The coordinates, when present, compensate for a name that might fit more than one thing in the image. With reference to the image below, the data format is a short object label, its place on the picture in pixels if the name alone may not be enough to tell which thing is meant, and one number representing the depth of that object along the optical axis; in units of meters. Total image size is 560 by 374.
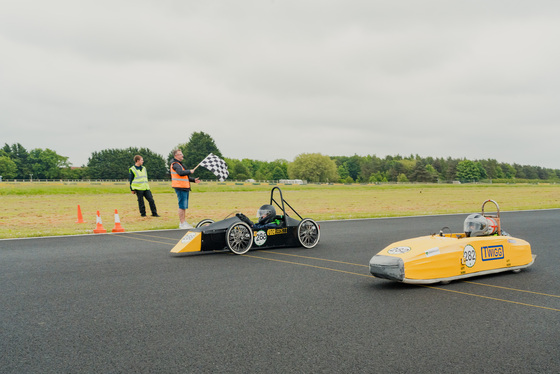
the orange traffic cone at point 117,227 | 12.95
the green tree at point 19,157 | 133.12
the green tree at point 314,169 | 138.88
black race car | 8.73
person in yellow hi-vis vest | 15.24
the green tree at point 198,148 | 106.50
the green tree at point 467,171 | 165.52
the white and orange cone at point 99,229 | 12.77
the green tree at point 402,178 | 146.23
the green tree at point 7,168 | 123.06
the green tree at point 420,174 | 145.62
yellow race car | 6.11
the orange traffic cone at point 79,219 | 15.53
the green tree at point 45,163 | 133.62
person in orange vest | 13.16
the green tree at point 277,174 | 170.25
